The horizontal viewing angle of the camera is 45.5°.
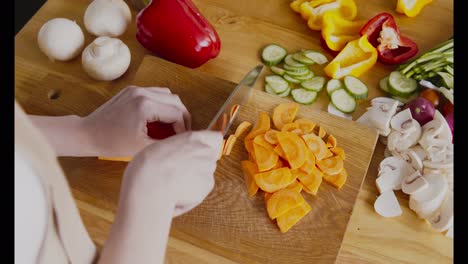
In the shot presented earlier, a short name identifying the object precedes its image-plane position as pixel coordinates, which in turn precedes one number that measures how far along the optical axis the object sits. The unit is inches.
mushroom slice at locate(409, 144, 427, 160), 22.0
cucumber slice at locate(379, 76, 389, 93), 24.3
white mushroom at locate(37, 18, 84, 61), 24.0
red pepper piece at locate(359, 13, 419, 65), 24.8
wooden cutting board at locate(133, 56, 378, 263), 20.0
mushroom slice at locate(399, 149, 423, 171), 21.8
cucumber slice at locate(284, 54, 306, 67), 24.6
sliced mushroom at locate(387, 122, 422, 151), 22.2
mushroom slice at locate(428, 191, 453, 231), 20.6
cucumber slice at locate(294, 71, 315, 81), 24.3
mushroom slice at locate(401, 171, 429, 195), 21.0
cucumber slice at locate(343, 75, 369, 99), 24.0
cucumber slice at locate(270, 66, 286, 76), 24.6
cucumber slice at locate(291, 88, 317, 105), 24.0
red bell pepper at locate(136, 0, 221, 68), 24.1
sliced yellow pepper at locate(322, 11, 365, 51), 25.1
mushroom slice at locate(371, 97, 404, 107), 23.3
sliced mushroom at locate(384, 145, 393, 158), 22.7
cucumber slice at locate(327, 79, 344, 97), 24.1
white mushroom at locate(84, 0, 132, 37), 24.8
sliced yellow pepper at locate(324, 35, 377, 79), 24.3
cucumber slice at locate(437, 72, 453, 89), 23.7
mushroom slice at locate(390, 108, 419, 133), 22.1
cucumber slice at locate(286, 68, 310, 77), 24.3
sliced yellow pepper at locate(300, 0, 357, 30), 25.8
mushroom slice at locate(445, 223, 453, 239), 20.8
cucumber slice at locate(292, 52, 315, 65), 24.8
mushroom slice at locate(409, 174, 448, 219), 20.9
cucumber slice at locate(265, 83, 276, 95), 24.2
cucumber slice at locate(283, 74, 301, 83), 24.3
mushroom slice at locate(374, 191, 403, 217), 21.5
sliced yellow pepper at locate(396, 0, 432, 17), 26.1
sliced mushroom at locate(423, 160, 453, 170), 21.4
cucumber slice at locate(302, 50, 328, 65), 25.0
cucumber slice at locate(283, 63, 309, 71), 24.4
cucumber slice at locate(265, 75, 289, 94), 24.1
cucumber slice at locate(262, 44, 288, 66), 25.0
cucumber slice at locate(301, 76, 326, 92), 24.1
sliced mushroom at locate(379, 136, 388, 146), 22.9
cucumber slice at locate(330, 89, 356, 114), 23.8
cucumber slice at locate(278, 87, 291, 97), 24.1
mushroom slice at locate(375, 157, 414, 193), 21.9
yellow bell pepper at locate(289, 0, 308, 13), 26.4
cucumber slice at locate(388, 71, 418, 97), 23.8
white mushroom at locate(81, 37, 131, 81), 23.5
